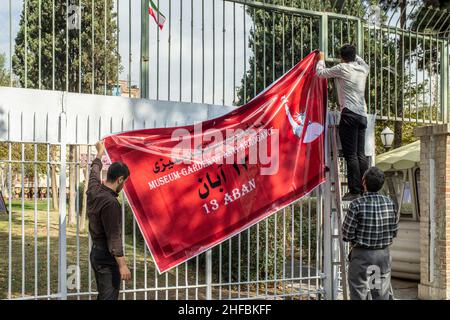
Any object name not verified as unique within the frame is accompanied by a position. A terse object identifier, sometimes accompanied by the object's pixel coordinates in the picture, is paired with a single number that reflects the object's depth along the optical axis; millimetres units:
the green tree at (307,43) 6980
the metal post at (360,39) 7422
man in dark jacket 4613
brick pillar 7801
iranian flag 6230
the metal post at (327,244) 7012
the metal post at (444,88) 8344
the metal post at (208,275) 6201
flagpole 6176
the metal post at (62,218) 5504
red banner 5750
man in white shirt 6180
